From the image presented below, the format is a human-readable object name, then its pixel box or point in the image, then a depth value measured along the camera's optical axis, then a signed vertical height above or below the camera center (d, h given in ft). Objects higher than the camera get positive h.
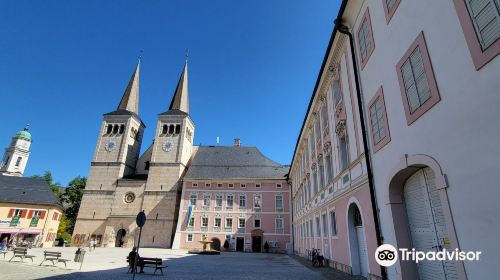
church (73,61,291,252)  141.18 +22.37
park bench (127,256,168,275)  46.70 -4.53
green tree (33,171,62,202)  195.31 +36.66
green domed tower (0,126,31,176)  247.38 +70.33
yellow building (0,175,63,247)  123.85 +9.94
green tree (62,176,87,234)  194.08 +24.99
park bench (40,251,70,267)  51.77 -4.12
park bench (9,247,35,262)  60.03 -4.23
